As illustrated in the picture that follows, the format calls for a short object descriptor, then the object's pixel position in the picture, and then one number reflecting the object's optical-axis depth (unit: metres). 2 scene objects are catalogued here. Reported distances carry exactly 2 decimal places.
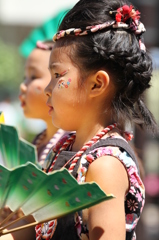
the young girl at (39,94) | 3.23
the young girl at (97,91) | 2.57
